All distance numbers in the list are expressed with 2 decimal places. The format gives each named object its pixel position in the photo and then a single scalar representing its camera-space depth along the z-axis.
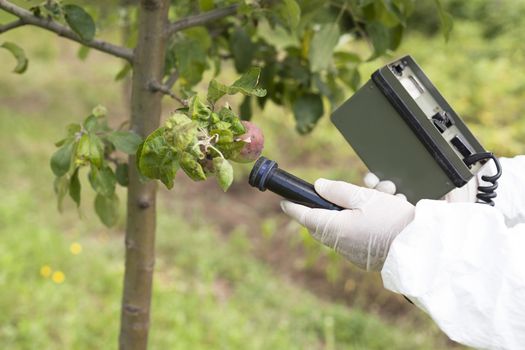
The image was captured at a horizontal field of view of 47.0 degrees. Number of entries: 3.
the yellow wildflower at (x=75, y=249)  2.56
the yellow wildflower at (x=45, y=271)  2.34
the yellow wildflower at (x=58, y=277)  2.32
